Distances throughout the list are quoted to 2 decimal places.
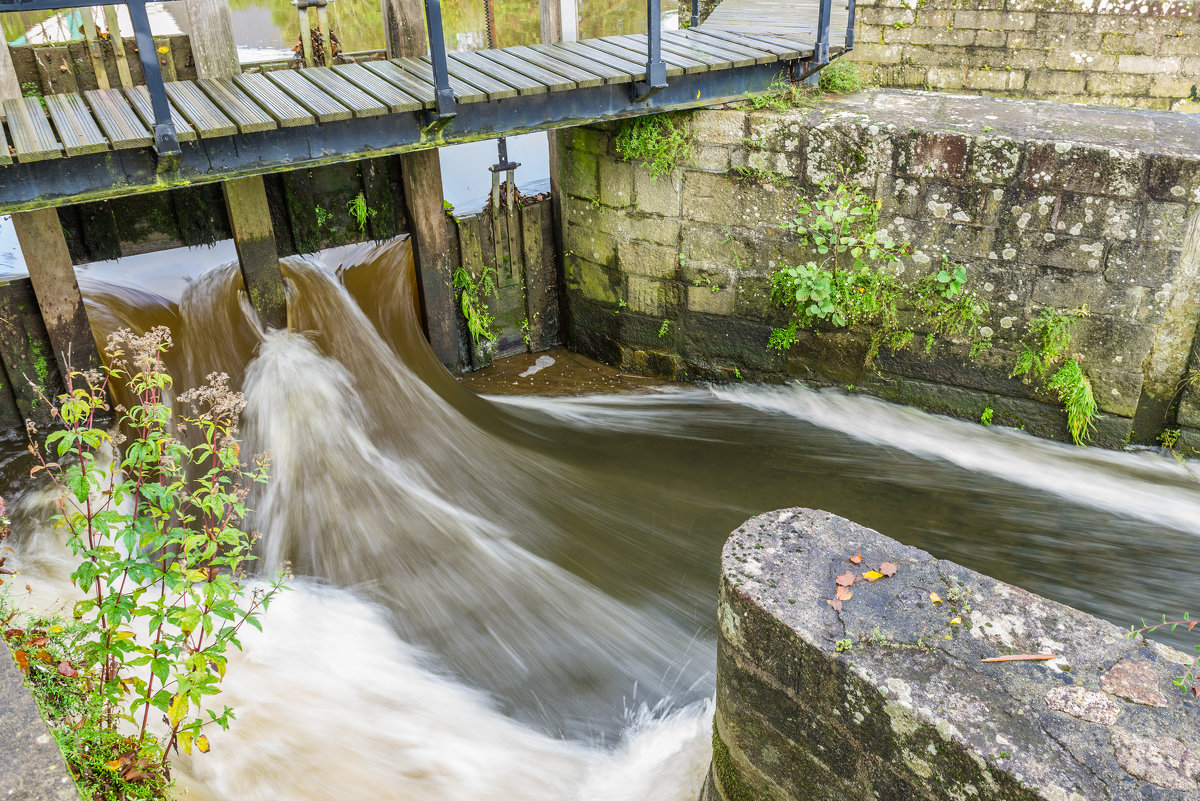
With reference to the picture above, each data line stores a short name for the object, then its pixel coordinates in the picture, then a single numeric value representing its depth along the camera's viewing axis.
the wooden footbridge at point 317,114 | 3.72
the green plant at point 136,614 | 2.41
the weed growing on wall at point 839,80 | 5.58
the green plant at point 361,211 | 5.64
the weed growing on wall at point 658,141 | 5.43
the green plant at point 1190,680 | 2.07
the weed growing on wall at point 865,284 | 5.14
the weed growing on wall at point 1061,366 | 4.91
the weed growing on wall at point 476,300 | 6.18
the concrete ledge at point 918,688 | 1.96
